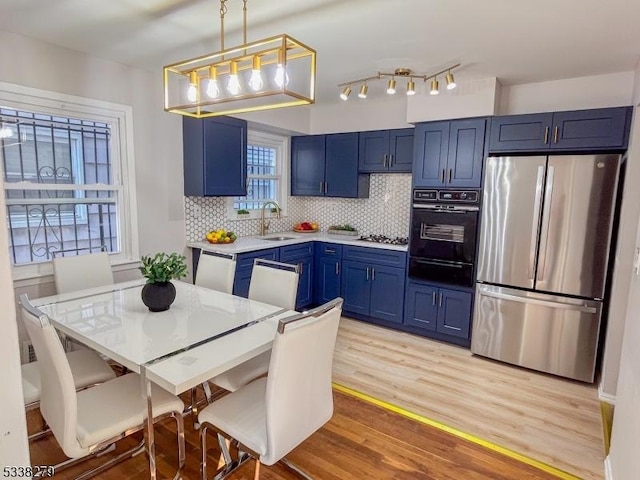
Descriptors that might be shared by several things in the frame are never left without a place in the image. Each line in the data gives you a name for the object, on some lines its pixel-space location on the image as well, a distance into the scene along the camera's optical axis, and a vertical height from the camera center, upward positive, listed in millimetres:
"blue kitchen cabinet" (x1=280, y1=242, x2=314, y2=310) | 4172 -818
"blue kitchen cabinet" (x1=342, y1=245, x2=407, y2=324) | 3906 -920
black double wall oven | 3424 -351
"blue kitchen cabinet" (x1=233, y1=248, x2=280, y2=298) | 3648 -750
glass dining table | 1545 -695
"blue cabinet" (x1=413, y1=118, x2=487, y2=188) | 3363 +417
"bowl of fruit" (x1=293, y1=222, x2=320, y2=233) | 4977 -439
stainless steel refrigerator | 2871 -472
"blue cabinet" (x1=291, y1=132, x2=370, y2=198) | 4445 +342
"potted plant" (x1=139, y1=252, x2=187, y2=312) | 2135 -523
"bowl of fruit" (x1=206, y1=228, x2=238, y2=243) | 3793 -450
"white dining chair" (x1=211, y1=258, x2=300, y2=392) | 2084 -672
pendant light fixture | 1650 +573
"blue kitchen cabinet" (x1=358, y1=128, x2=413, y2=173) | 4027 +501
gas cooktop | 4184 -493
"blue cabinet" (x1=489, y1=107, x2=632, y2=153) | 2809 +555
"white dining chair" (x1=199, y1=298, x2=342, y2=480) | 1444 -858
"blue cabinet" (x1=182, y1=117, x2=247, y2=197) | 3531 +358
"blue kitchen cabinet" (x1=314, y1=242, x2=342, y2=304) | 4328 -881
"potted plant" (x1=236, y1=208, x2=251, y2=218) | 4406 -237
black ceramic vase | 2137 -595
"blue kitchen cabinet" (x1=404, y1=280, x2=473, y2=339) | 3510 -1066
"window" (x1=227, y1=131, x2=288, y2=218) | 4535 +246
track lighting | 2934 +1004
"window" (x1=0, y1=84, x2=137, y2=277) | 2654 +92
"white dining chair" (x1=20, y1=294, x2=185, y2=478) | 1471 -973
